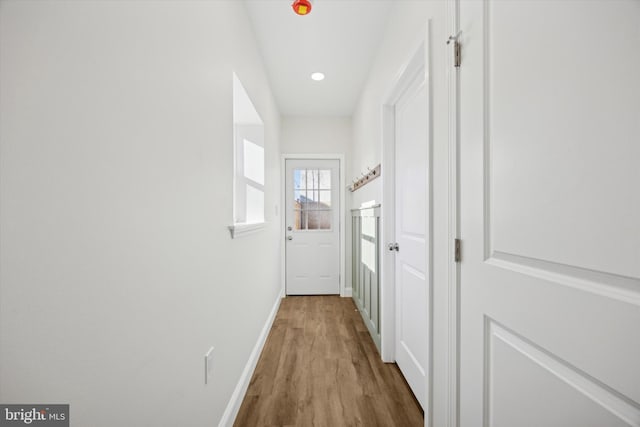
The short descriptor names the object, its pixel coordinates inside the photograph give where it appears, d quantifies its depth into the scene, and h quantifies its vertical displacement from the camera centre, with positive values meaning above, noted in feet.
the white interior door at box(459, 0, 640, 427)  1.85 +0.05
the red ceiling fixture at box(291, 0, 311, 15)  4.95 +3.55
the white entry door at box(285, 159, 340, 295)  14.21 -0.44
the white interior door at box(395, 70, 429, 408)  5.53 -0.28
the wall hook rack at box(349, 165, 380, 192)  8.35 +1.34
